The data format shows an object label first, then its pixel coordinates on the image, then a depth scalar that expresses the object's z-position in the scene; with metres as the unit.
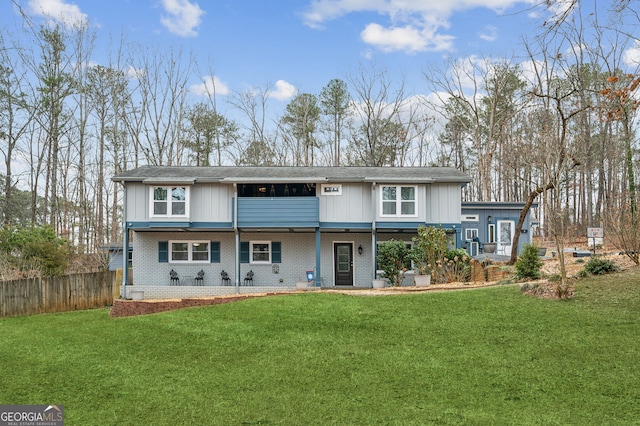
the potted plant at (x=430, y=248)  15.98
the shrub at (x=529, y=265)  13.83
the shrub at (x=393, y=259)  16.98
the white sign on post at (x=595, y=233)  18.12
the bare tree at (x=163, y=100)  31.66
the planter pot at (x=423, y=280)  15.25
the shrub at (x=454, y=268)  15.95
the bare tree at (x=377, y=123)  33.22
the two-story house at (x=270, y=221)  18.44
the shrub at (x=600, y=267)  12.66
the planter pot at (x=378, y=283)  16.80
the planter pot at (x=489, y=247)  23.34
